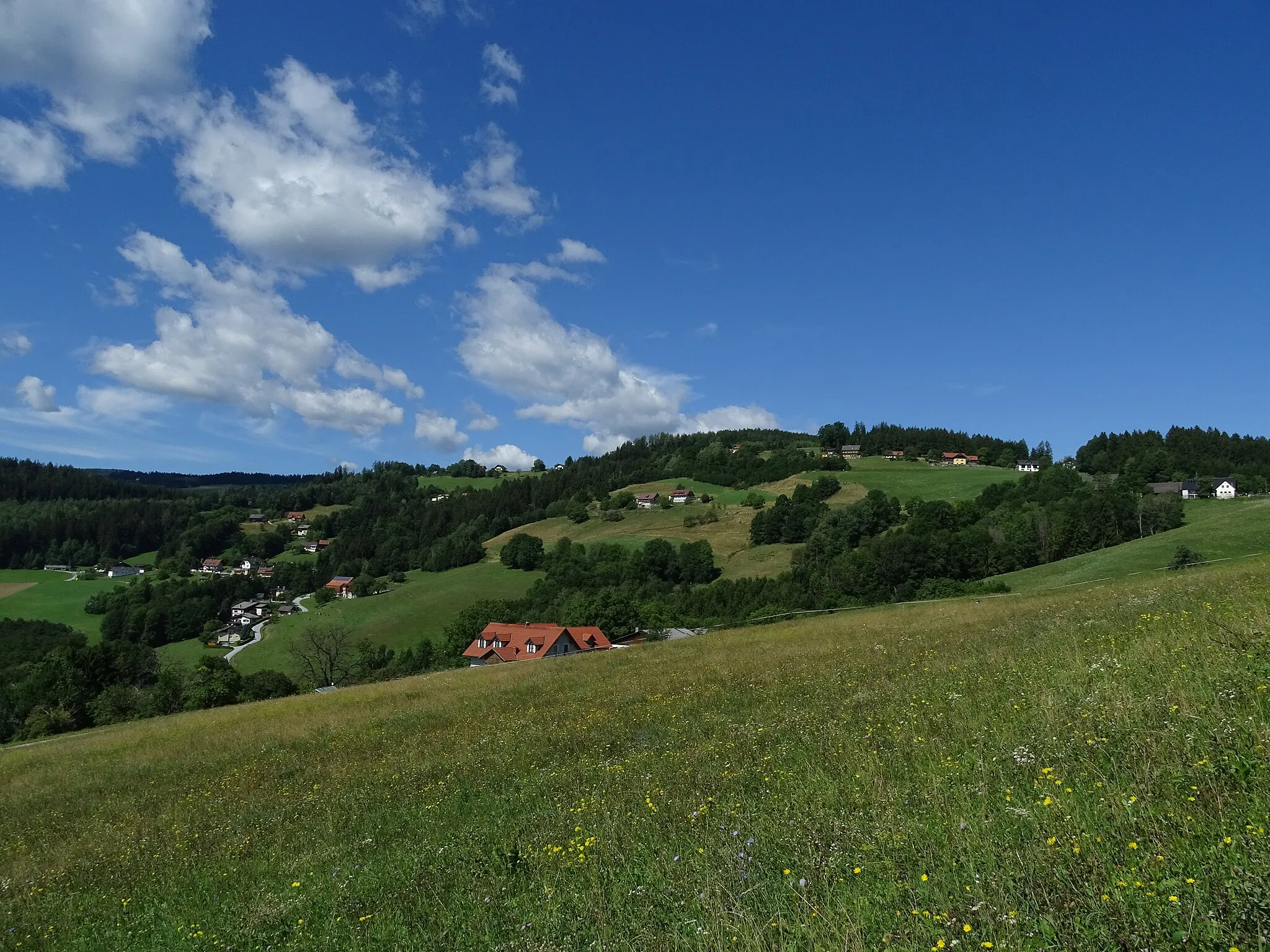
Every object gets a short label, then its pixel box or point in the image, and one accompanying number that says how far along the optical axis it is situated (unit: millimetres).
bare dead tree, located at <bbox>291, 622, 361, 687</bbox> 79750
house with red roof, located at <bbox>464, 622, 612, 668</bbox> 79875
